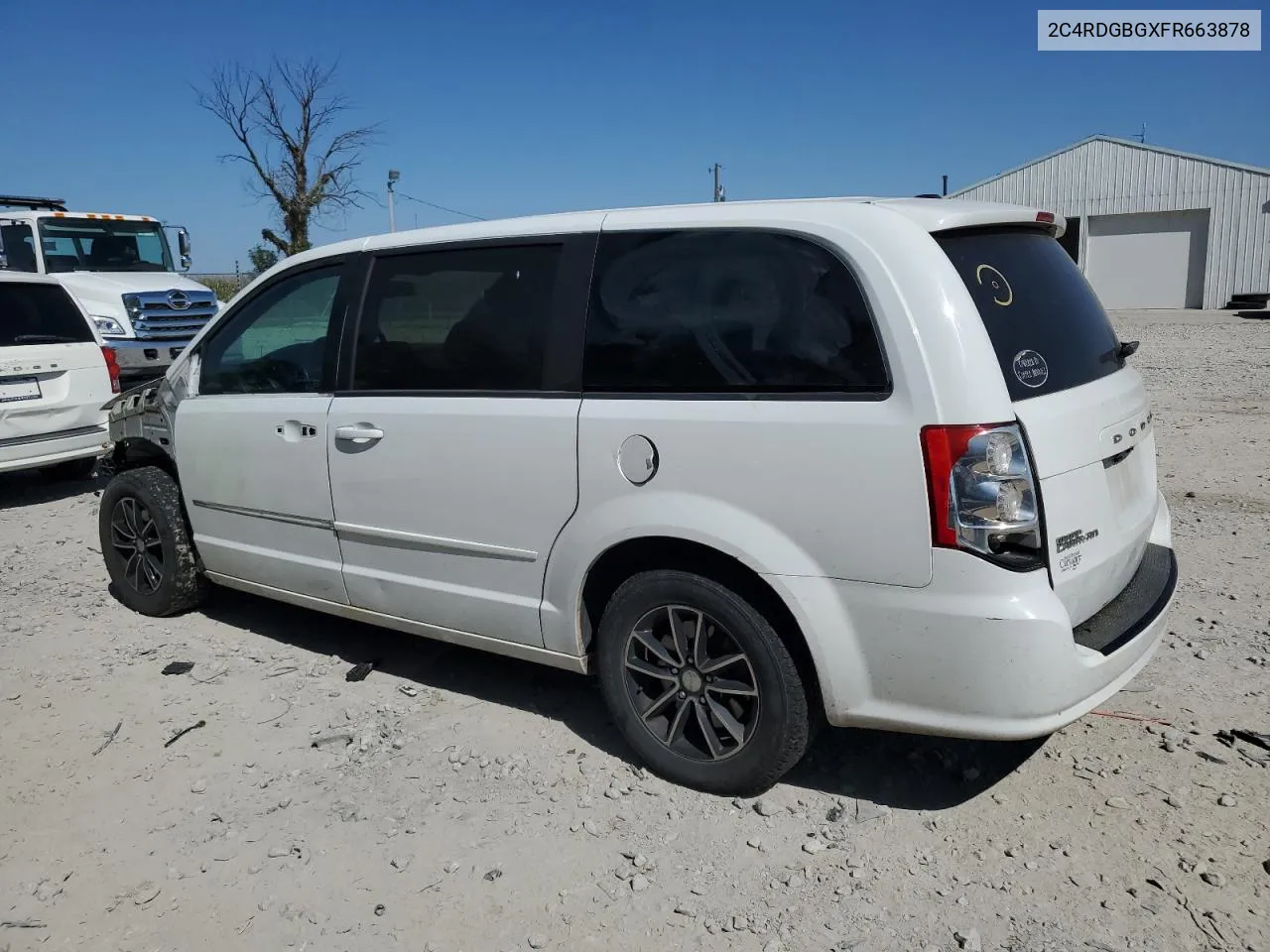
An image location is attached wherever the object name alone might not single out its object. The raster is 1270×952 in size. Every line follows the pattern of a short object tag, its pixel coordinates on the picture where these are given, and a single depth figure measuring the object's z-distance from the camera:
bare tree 38.03
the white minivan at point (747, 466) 2.77
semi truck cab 12.27
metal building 30.02
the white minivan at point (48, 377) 7.93
